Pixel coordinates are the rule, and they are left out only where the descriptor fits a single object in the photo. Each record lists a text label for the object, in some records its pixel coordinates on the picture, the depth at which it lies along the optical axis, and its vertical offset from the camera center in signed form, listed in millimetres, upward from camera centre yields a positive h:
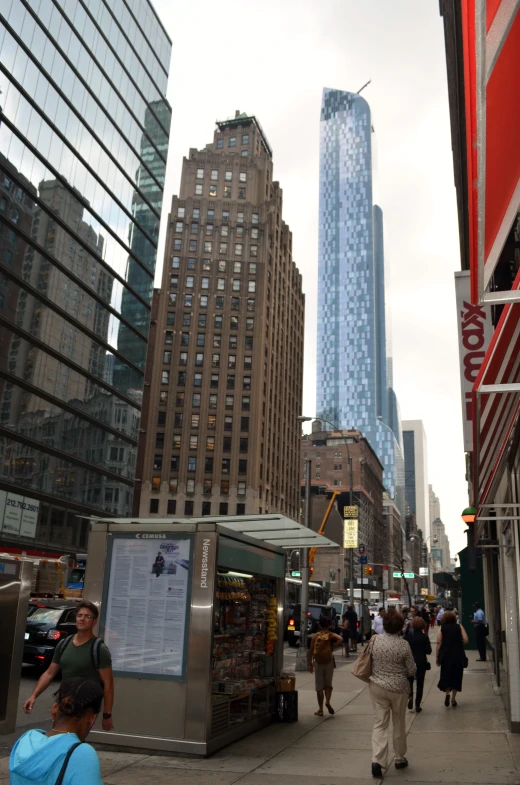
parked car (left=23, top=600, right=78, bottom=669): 16766 -987
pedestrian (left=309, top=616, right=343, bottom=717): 12383 -975
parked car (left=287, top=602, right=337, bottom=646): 29281 -910
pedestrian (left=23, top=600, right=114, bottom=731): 6645 -646
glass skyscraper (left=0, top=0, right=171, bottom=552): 45719 +24566
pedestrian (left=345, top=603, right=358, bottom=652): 27203 -759
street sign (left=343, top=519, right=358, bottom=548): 35156 +3297
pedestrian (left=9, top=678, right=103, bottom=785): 3006 -679
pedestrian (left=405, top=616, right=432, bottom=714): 12914 -816
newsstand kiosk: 9172 -468
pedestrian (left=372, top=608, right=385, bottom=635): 22594 -744
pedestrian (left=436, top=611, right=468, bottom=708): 12570 -838
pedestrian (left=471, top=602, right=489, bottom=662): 24047 -773
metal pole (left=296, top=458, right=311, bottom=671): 20672 -234
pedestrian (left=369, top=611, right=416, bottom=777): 8180 -967
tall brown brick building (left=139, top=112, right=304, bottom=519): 95375 +33625
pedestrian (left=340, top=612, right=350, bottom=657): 24203 -1224
